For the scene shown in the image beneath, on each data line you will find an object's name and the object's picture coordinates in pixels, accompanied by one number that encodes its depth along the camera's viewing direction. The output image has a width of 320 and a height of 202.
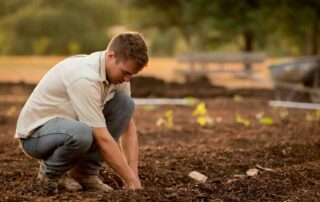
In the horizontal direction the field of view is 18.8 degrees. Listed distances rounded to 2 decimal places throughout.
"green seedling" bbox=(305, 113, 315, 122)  13.70
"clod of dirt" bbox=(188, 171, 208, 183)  7.24
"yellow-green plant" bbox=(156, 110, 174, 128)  12.09
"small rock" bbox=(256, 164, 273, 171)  7.76
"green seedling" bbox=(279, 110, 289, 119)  14.02
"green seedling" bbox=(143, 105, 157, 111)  16.01
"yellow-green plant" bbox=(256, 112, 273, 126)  12.61
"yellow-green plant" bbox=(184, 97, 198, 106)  16.52
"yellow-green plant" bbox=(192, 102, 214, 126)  11.14
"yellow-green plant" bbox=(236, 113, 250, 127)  12.46
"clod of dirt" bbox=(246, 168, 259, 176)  7.58
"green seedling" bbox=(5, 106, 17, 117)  14.03
